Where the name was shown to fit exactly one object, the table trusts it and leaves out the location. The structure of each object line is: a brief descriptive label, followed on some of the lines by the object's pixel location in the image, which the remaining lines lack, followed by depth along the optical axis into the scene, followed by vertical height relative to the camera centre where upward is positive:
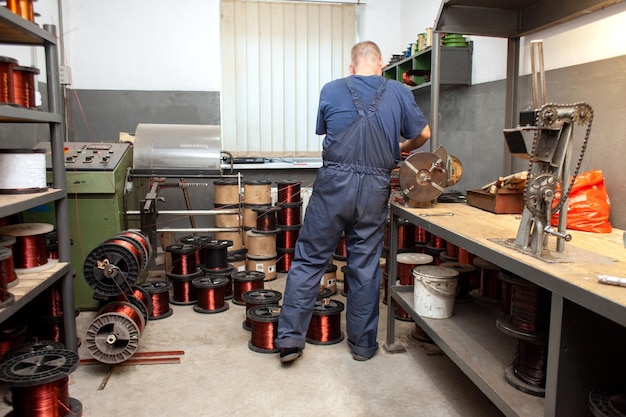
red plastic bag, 2.44 -0.23
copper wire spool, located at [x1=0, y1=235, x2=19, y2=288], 2.24 -0.50
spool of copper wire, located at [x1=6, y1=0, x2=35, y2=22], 2.35 +0.69
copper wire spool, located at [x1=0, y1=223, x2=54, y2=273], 2.57 -0.47
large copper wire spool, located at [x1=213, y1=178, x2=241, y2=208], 4.70 -0.35
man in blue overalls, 2.85 -0.21
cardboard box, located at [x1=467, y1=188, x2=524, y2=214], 2.70 -0.24
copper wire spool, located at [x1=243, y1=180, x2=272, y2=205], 4.72 -0.34
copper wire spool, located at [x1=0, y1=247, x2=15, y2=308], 2.07 -0.53
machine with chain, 1.78 -0.05
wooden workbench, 1.48 -0.52
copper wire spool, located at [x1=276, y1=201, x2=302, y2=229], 4.64 -0.54
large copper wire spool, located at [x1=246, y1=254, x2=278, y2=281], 4.56 -0.99
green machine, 3.74 -0.39
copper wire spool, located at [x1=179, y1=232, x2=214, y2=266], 4.29 -0.75
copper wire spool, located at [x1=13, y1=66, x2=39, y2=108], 2.38 +0.33
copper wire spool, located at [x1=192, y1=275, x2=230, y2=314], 3.84 -1.06
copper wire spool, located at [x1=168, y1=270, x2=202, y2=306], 4.07 -1.09
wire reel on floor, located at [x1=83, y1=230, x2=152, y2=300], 2.84 -0.64
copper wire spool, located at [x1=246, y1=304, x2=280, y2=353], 3.13 -1.09
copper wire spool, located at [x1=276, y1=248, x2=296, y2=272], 4.73 -0.97
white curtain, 5.91 +1.05
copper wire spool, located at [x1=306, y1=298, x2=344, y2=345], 3.23 -1.08
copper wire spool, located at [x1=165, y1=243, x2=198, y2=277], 3.99 -0.83
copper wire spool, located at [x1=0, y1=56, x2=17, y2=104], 2.25 +0.34
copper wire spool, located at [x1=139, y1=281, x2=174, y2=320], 3.69 -1.05
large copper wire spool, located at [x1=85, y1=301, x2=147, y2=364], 2.75 -0.99
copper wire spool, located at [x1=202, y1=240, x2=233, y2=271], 4.15 -0.83
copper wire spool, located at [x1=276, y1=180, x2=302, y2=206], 4.64 -0.33
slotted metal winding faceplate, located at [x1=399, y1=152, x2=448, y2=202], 2.89 -0.12
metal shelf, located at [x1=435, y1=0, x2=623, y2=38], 3.13 +0.91
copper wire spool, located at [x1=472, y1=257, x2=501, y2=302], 2.86 -0.71
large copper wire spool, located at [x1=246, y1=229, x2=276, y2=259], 4.54 -0.79
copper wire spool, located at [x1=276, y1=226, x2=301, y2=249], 4.66 -0.75
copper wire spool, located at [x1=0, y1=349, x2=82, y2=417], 2.09 -0.93
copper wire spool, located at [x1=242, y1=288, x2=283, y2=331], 3.44 -0.98
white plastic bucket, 2.68 -0.73
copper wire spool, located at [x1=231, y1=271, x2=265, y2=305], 3.92 -0.99
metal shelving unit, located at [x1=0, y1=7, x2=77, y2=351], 2.21 -0.17
